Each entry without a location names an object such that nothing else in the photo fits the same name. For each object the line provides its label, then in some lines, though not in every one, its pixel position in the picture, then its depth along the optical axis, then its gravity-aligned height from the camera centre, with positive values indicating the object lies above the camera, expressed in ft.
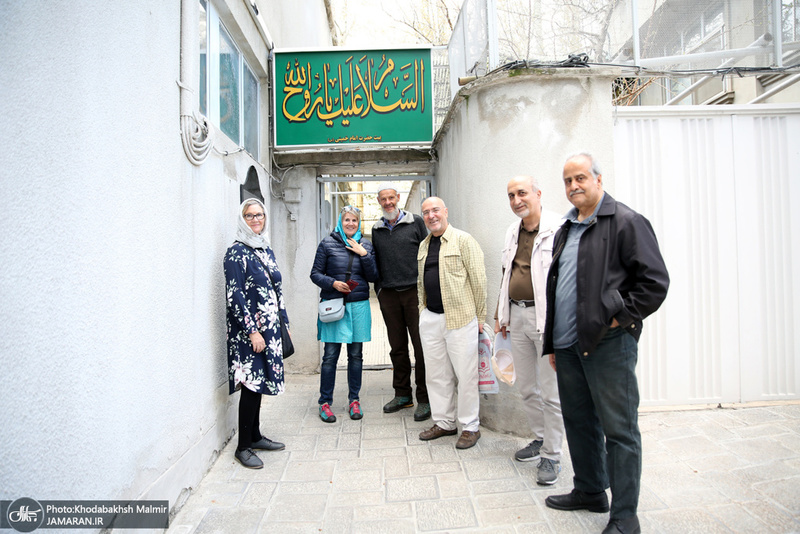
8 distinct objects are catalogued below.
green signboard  18.61 +7.73
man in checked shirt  11.27 -1.05
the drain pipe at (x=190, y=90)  9.17 +4.03
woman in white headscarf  10.33 -1.12
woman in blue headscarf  13.48 -0.36
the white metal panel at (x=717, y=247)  12.99 +0.78
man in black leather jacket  6.82 -0.45
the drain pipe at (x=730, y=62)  13.52 +6.71
